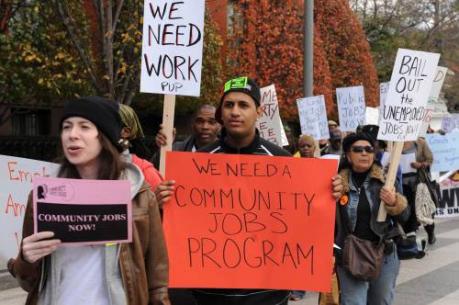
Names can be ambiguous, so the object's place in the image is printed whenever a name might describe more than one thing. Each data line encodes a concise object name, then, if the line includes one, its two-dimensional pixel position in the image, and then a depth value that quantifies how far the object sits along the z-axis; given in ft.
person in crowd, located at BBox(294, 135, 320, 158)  27.37
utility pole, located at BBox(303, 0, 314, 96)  36.40
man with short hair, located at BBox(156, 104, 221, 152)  15.49
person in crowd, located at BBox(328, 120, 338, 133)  40.81
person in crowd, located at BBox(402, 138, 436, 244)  31.53
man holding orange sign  11.03
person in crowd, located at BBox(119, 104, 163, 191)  11.24
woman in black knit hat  7.87
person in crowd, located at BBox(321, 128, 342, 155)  36.83
